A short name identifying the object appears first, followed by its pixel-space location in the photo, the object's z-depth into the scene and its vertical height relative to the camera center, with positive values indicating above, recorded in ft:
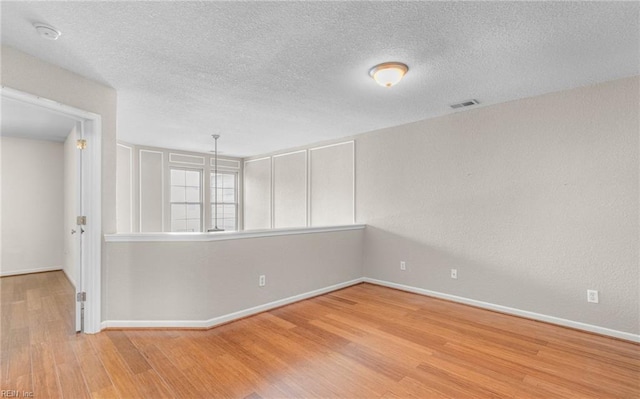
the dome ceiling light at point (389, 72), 8.32 +3.65
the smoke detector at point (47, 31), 6.57 +3.86
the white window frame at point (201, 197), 22.31 +0.35
